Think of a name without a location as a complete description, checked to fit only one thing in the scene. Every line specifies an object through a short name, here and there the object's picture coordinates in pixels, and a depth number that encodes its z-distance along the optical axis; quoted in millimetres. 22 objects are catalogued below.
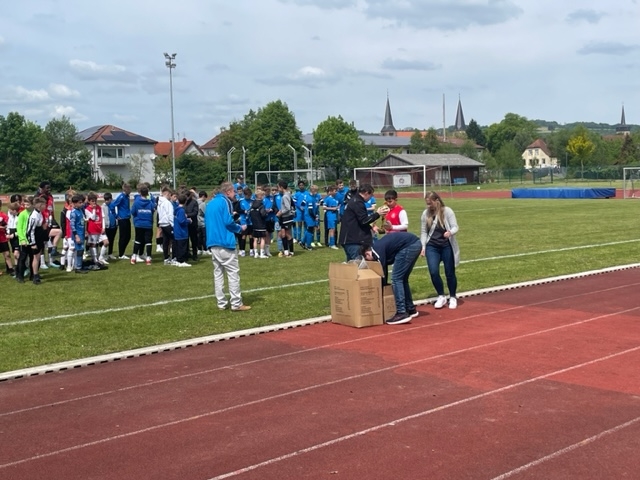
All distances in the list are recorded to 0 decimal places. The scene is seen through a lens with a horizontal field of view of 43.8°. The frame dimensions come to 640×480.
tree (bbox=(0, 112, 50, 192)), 89812
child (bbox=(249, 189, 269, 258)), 19453
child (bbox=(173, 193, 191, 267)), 18078
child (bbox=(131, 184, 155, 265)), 18625
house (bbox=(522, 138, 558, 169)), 176875
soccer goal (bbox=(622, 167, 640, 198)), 54094
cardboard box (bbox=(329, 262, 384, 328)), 10789
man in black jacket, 11883
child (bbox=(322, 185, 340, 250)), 21578
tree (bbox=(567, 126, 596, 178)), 103438
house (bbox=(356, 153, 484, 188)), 66625
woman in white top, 11758
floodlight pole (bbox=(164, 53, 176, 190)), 63188
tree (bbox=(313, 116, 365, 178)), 109125
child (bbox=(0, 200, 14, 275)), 16556
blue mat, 52688
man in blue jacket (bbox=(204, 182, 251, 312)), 11727
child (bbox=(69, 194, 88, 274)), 16891
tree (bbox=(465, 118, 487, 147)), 182375
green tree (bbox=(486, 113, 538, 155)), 181250
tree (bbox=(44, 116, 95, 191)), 88062
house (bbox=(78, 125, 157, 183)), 104000
